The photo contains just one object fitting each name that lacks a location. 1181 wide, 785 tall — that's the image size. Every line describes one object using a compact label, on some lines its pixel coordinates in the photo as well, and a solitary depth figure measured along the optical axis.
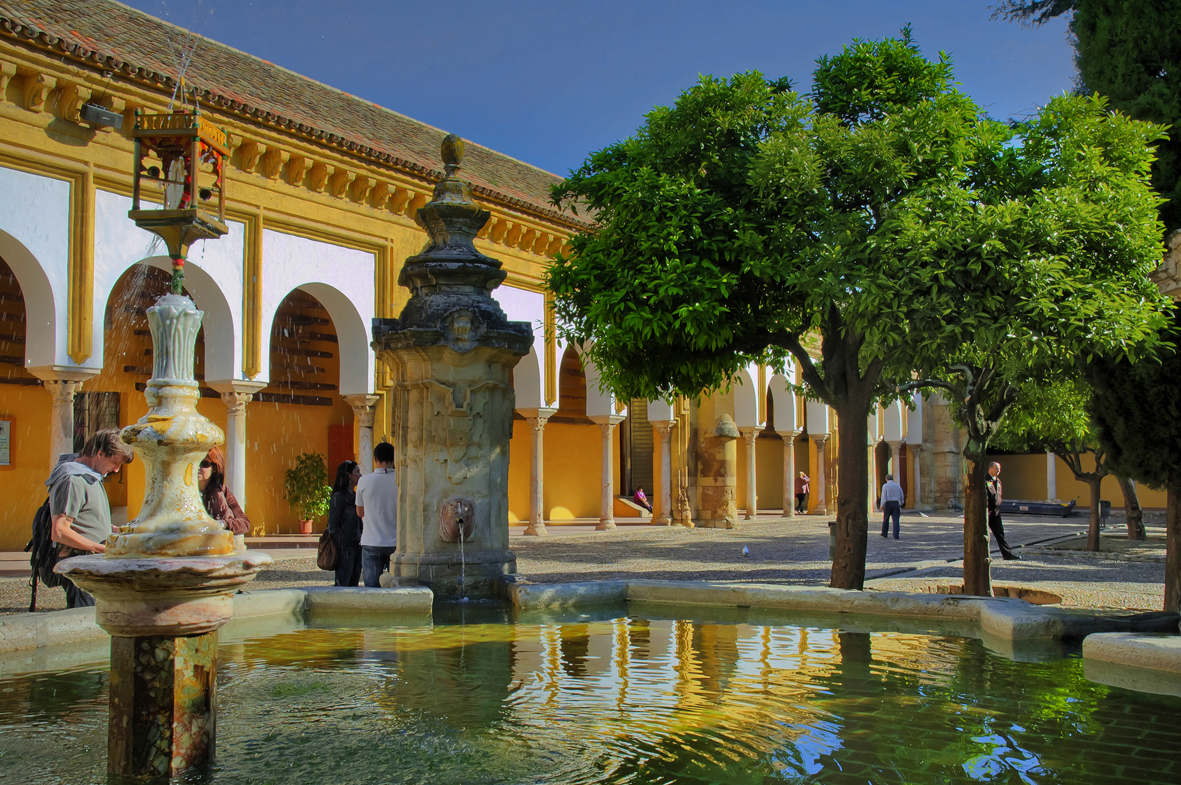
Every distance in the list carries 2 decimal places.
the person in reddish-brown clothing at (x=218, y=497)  6.07
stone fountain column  6.54
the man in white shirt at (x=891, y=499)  20.33
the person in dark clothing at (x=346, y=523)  7.14
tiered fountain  2.84
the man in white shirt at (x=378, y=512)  6.91
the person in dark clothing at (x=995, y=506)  13.51
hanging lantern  3.41
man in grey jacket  4.78
